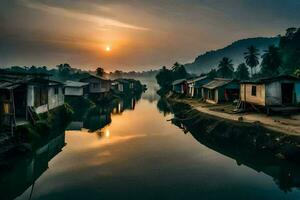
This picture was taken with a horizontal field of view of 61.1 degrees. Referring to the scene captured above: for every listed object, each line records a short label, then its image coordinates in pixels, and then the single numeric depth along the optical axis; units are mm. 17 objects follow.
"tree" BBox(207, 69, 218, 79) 100500
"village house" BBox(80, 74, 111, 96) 70312
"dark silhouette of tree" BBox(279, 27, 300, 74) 84719
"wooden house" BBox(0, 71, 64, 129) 25238
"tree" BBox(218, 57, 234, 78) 95312
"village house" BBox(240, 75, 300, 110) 33438
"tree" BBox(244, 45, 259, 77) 92812
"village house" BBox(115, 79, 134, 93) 106225
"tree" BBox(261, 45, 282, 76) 78562
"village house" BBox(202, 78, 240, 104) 49844
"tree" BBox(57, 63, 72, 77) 138250
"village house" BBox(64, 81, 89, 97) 61169
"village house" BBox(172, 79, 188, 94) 78188
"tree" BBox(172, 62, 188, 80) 112375
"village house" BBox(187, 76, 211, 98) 65812
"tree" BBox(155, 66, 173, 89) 110238
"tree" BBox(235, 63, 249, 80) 96344
